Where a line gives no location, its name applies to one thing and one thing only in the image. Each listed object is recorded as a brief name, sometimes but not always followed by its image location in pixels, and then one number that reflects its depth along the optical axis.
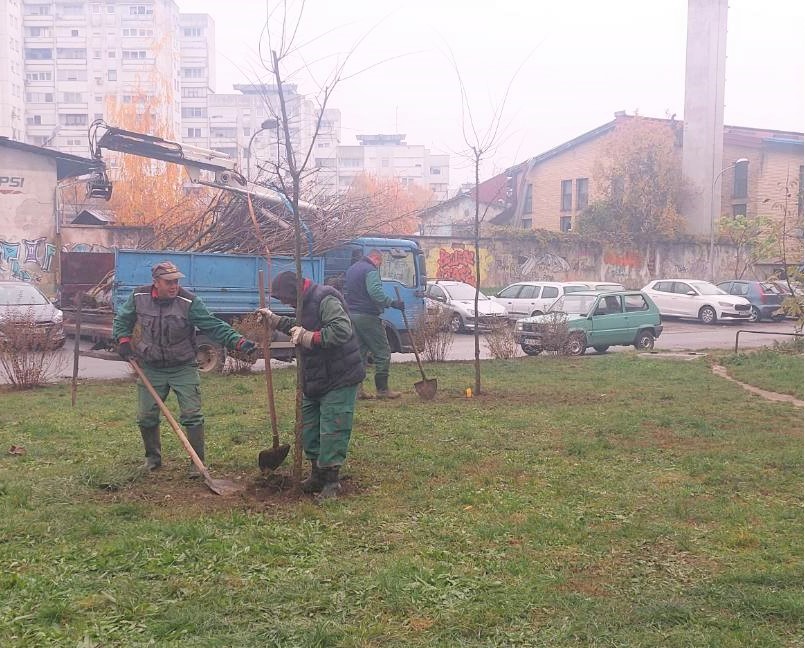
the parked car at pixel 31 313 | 11.86
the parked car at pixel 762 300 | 29.98
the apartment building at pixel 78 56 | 96.56
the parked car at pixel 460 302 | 23.56
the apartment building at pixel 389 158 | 118.12
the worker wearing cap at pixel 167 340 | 6.58
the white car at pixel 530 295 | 24.69
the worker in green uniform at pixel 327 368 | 6.11
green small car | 16.78
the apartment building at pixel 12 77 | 90.06
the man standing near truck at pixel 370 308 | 10.73
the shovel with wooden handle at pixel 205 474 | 6.18
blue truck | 13.19
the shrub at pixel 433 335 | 15.17
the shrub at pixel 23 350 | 11.55
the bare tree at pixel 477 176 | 11.07
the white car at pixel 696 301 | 28.59
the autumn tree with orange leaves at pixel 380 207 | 16.27
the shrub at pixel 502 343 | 16.12
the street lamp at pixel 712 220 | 37.29
